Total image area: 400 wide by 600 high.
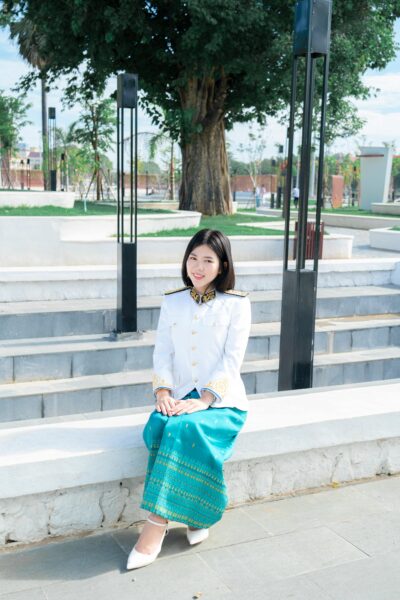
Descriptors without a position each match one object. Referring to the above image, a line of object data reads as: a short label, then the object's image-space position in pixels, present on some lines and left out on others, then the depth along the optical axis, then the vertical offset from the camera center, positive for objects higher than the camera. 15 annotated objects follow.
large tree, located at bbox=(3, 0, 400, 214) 15.50 +3.22
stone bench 3.10 -1.36
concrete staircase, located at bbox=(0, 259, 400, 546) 3.17 -1.50
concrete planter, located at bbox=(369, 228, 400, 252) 13.90 -1.10
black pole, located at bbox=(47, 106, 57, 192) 23.75 +1.11
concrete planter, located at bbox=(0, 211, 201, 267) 10.84 -1.05
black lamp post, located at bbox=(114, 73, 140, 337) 7.26 -0.83
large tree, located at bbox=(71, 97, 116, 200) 28.98 +2.29
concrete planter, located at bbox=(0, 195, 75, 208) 14.77 -0.42
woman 3.00 -1.04
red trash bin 11.54 -0.98
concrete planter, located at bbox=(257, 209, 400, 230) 23.07 -1.22
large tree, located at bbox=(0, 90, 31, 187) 30.03 +2.59
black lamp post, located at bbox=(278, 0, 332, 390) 4.30 -0.32
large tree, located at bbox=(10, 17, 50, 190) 30.00 +6.14
